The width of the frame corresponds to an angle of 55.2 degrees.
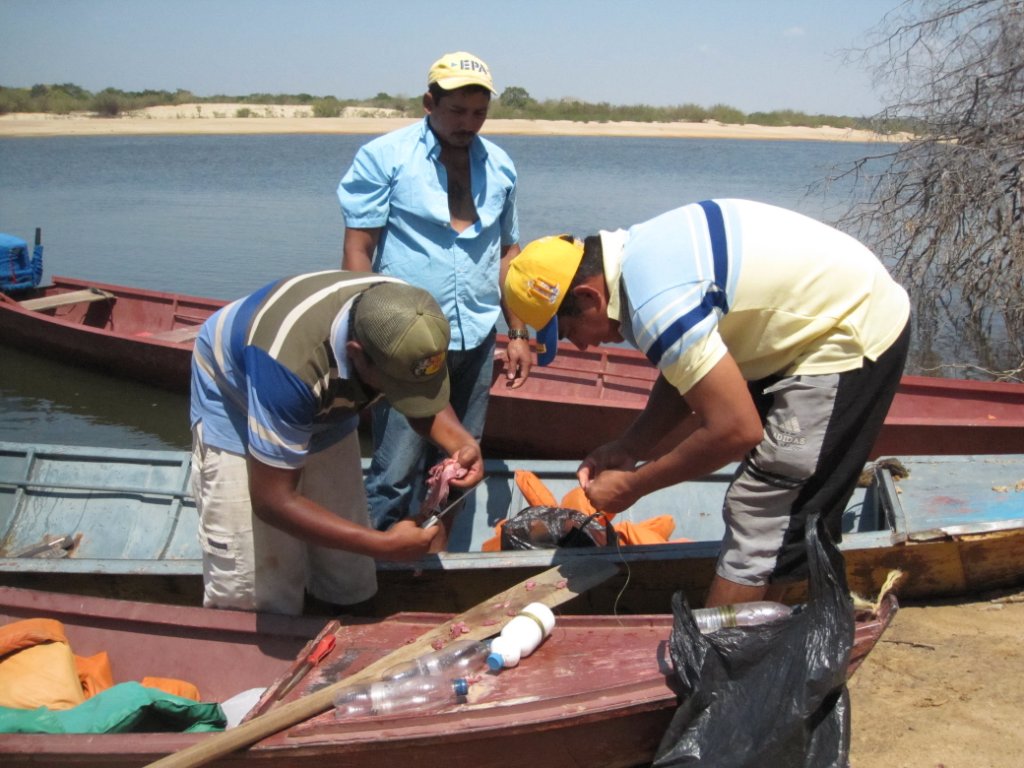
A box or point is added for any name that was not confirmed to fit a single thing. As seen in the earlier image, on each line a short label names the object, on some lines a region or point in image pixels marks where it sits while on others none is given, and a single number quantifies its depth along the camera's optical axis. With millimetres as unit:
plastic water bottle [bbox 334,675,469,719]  3076
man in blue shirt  4000
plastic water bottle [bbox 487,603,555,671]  3227
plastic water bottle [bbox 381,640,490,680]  3201
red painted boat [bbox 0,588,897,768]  2957
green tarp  3176
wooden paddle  2879
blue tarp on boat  11156
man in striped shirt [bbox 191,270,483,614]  2715
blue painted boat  4129
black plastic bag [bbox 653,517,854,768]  2803
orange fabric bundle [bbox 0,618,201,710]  3471
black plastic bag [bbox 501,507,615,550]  4457
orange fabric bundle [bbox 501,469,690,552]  4879
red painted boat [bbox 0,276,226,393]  9148
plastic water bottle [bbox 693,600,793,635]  3018
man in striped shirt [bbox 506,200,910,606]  2586
